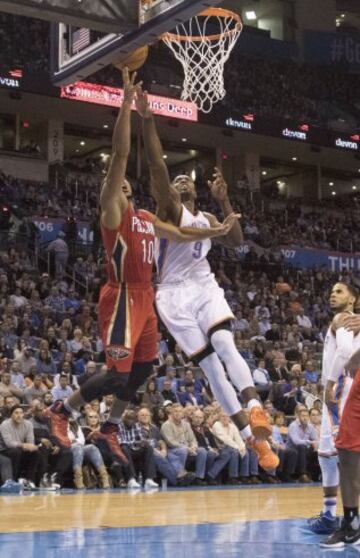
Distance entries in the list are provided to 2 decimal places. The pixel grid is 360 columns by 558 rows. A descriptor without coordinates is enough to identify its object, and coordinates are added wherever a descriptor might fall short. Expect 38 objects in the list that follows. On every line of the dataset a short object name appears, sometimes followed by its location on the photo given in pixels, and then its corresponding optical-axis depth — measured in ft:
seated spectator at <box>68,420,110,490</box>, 41.81
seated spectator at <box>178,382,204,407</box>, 52.01
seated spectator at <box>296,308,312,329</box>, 74.93
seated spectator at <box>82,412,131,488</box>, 43.34
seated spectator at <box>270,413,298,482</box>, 50.21
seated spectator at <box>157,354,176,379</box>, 55.36
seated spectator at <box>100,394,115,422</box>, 45.90
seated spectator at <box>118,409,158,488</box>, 43.73
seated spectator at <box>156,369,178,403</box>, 51.03
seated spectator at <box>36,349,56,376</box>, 50.85
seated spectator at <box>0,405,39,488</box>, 41.16
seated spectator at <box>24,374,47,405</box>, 46.13
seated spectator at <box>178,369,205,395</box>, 53.31
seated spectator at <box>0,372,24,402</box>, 44.52
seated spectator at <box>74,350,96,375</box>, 51.85
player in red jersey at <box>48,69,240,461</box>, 20.40
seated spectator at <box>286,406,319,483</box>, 50.49
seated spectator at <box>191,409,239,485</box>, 47.52
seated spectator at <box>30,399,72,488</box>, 41.81
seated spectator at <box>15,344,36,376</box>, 49.98
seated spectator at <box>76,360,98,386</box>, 47.26
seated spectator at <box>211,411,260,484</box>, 48.01
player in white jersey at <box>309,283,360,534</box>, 25.34
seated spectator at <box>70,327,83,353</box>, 54.65
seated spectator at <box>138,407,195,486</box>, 45.01
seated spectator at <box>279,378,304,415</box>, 56.49
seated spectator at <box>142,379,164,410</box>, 49.57
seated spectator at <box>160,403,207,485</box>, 45.70
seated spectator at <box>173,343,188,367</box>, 57.67
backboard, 21.02
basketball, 21.95
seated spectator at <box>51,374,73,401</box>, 45.75
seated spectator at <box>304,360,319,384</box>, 61.67
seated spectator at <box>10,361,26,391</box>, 47.42
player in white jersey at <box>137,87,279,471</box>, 20.65
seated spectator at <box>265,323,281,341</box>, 69.20
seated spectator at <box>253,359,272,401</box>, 57.31
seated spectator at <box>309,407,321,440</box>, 51.37
